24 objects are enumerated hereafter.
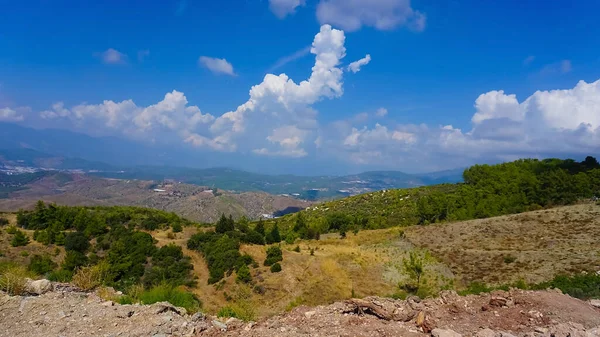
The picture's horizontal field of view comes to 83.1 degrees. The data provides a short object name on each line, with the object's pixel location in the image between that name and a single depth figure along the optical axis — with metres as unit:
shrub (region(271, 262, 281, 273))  28.94
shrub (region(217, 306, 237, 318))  9.59
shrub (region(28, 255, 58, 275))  26.98
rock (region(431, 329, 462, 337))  6.63
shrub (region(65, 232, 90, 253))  33.69
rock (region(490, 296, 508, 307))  8.85
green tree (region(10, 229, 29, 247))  33.09
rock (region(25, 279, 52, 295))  9.38
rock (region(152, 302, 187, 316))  8.31
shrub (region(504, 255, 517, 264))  30.39
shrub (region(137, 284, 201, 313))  10.19
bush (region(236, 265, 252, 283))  27.67
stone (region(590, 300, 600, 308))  9.96
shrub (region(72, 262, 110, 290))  11.11
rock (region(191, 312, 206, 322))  8.01
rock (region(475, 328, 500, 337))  6.73
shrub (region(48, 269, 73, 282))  14.67
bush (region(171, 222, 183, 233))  42.78
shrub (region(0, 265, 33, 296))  9.14
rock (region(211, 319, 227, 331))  7.61
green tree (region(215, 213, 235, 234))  40.75
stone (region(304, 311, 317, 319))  8.15
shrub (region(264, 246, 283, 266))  30.53
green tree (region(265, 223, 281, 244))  43.93
